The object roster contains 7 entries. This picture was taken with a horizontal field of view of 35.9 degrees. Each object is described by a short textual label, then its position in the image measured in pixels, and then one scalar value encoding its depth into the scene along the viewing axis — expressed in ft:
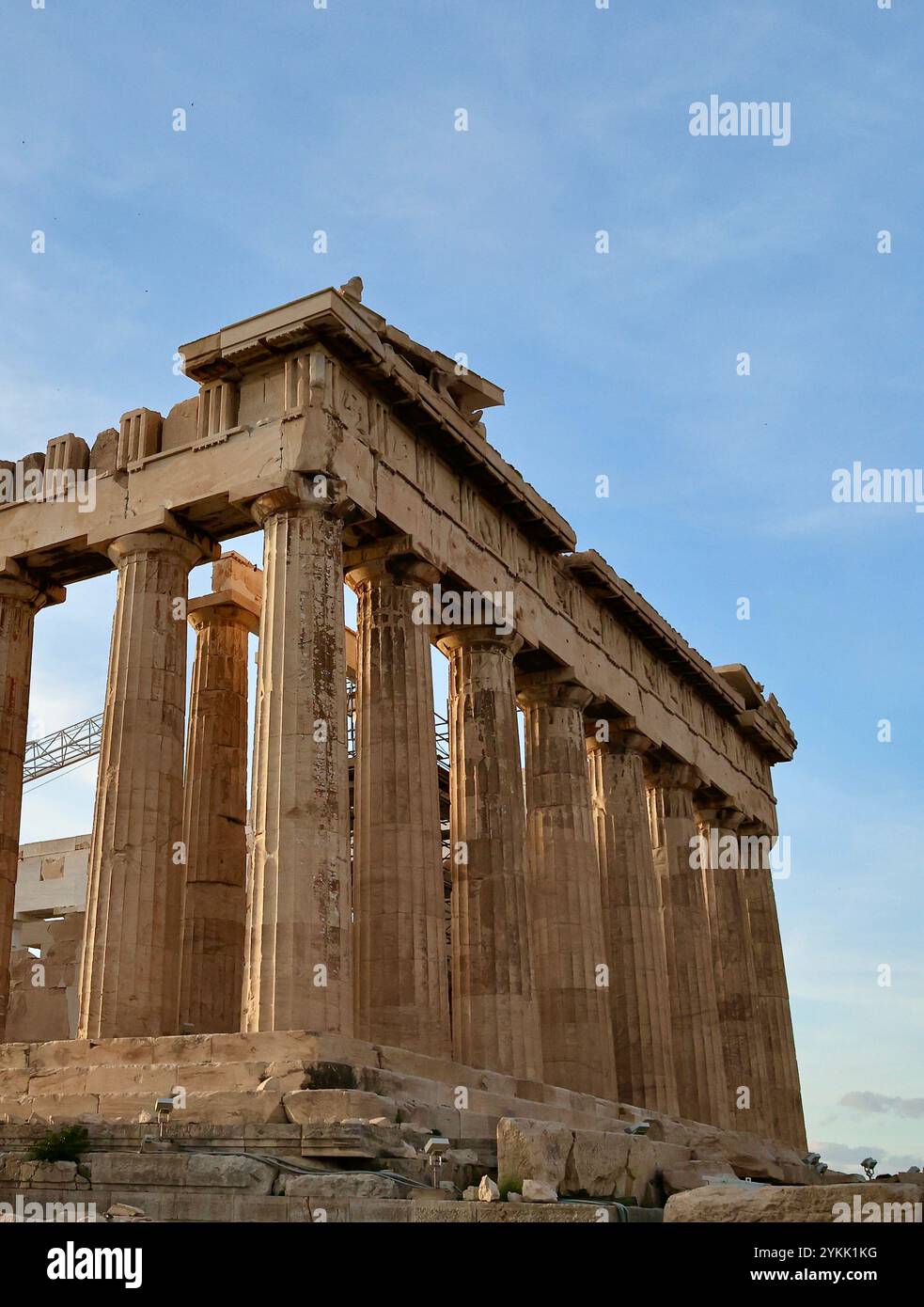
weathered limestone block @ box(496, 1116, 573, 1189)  49.75
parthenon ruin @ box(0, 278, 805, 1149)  78.38
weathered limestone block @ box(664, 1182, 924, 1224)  40.73
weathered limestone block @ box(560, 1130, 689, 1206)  52.65
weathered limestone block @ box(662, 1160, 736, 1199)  56.70
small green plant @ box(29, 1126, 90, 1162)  54.03
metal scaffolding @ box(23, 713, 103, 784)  211.20
